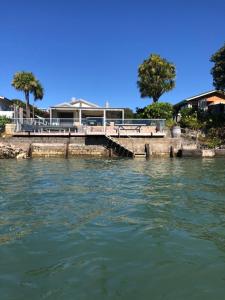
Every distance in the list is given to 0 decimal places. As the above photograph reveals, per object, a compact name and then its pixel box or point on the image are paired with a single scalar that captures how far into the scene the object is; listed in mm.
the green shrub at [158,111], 26459
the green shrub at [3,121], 23219
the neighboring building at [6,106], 29270
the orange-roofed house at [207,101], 30570
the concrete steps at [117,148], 21145
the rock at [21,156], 20227
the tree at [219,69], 27277
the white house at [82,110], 26552
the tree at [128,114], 41068
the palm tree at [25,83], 32088
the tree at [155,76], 30421
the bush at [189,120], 25330
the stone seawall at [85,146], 21219
